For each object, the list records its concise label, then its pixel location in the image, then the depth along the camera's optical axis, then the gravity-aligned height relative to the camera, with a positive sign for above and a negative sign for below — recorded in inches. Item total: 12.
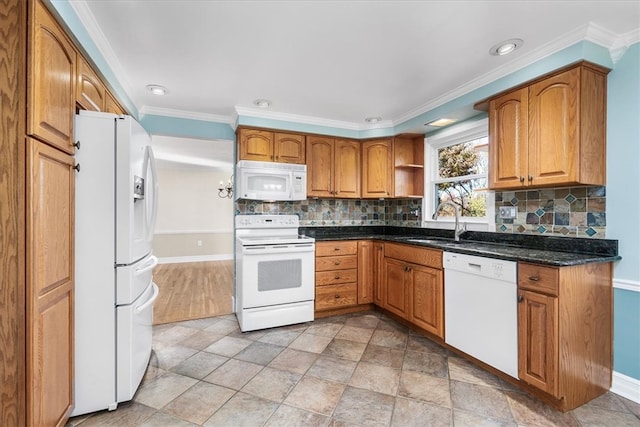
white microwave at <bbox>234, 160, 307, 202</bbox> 127.6 +14.0
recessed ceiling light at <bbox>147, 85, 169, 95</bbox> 105.7 +44.5
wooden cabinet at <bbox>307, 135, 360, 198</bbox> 142.2 +22.2
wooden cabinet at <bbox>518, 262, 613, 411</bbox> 69.1 -28.9
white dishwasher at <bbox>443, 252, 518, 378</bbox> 79.0 -28.1
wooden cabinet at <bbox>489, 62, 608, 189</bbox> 76.3 +22.3
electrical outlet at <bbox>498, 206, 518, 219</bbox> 102.0 +0.0
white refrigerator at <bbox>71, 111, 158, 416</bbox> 66.1 -10.9
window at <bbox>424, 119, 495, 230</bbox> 117.3 +17.2
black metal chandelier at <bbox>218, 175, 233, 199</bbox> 283.5 +21.5
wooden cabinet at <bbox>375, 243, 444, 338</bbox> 103.1 -28.2
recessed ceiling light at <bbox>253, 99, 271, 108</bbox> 118.0 +44.2
